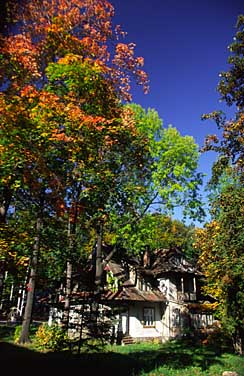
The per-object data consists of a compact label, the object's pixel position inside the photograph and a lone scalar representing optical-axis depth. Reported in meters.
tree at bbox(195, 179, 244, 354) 14.45
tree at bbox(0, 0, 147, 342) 8.71
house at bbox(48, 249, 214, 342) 24.30
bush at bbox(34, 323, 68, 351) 15.11
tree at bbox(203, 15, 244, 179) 11.69
